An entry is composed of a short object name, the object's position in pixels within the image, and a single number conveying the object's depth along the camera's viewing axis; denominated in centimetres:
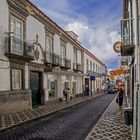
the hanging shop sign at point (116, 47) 766
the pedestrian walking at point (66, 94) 1369
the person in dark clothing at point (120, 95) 915
